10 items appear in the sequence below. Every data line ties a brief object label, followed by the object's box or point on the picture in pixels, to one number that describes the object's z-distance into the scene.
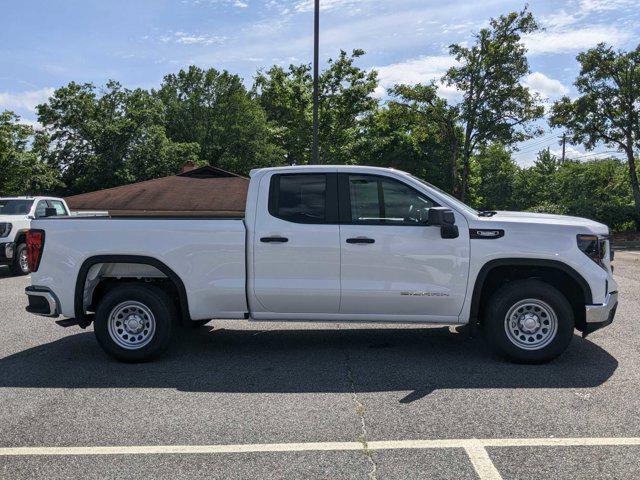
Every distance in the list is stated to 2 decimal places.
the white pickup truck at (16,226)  13.34
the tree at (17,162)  26.25
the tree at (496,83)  24.97
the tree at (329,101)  29.55
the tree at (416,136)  26.36
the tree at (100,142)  45.66
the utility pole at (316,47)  17.52
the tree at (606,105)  24.48
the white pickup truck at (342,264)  5.55
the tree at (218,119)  51.56
